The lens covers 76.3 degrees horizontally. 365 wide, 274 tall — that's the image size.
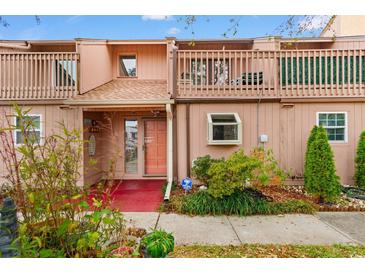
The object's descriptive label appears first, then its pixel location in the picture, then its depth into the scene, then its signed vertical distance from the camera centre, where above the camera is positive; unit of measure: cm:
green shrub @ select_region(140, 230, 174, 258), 271 -129
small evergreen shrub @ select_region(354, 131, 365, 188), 611 -73
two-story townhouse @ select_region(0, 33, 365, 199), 669 +112
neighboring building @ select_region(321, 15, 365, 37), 1032 +506
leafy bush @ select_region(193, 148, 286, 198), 493 -83
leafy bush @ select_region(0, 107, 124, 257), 230 -69
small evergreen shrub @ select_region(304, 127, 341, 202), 522 -83
